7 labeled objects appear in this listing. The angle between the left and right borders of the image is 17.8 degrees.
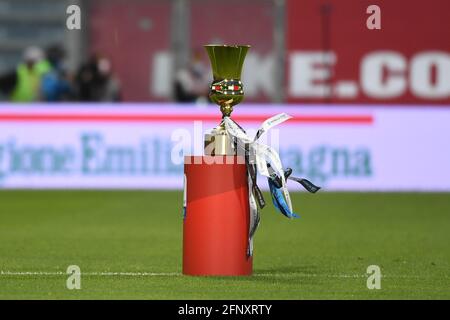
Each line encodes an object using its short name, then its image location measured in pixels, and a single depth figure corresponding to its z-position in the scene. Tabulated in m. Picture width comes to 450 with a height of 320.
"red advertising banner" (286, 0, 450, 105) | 28.06
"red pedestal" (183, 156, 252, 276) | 10.81
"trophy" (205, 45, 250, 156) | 10.83
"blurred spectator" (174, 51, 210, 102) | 26.16
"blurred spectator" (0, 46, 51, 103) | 26.73
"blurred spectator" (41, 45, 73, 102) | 25.77
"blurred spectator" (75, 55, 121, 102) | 25.64
